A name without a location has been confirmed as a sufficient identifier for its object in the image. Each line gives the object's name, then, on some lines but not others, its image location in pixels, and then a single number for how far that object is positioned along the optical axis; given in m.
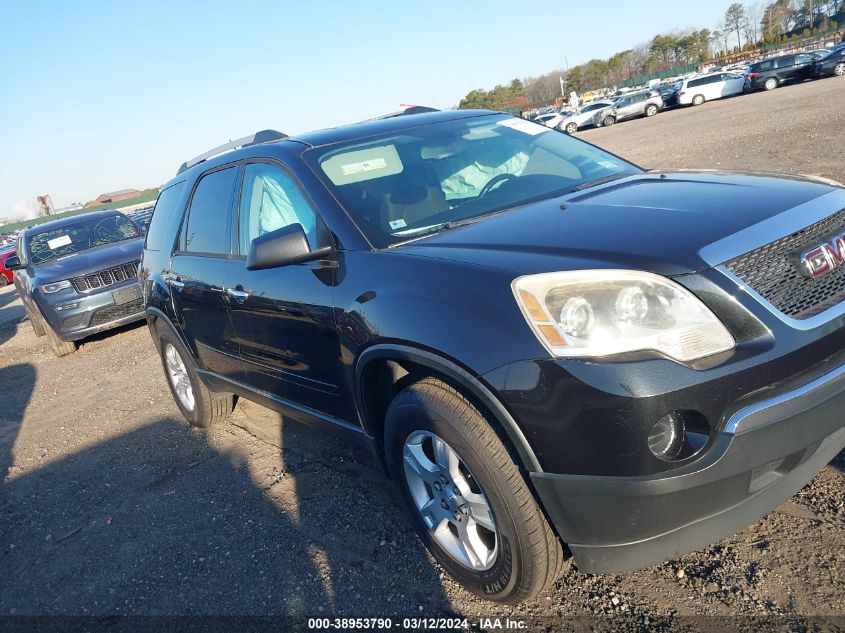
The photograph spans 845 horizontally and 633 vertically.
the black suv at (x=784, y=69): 32.78
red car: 23.47
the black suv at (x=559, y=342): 1.90
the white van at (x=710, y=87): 35.38
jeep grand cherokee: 8.40
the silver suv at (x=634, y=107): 36.88
